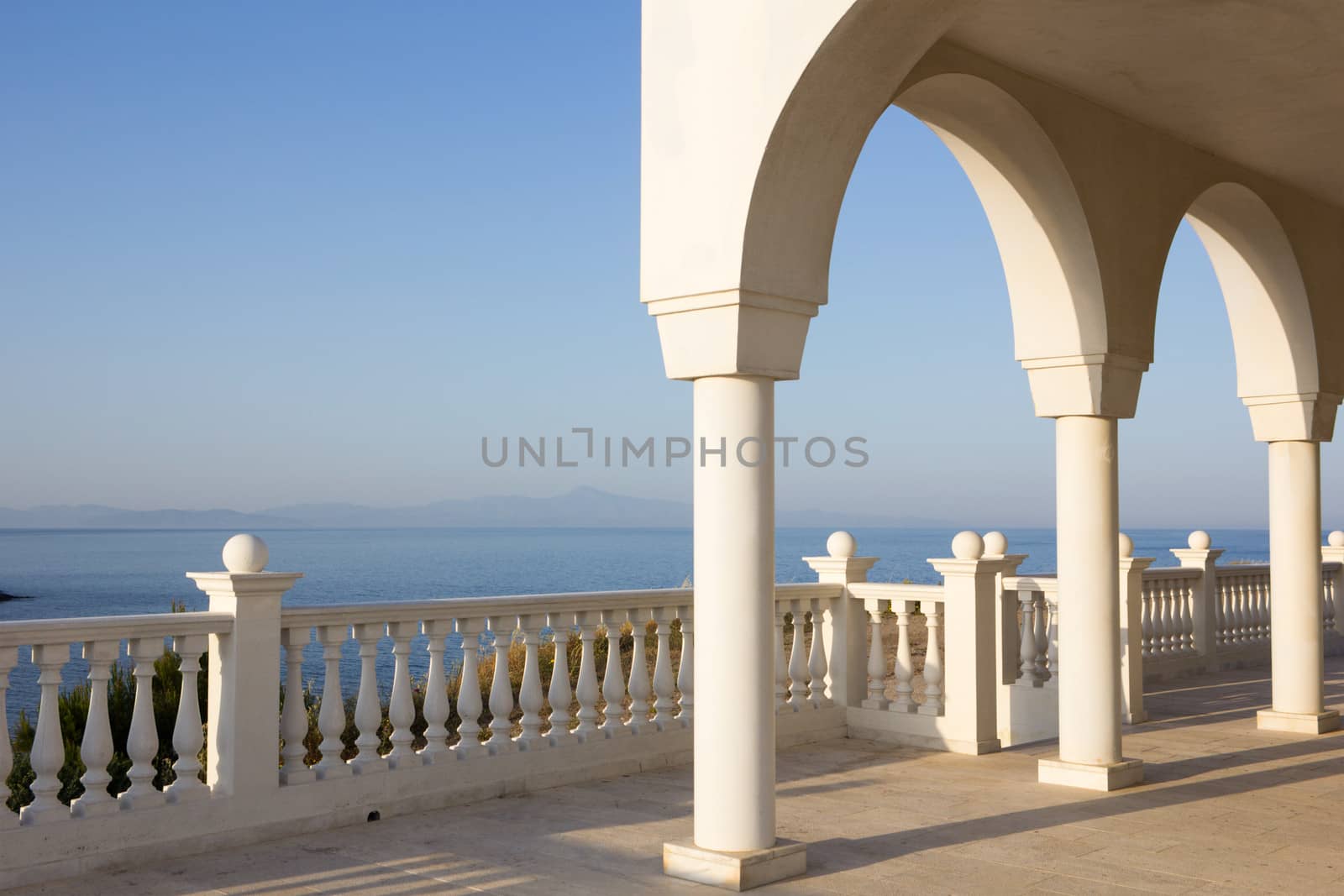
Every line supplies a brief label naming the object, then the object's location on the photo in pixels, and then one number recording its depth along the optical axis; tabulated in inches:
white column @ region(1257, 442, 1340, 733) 297.7
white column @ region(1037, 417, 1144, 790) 228.5
